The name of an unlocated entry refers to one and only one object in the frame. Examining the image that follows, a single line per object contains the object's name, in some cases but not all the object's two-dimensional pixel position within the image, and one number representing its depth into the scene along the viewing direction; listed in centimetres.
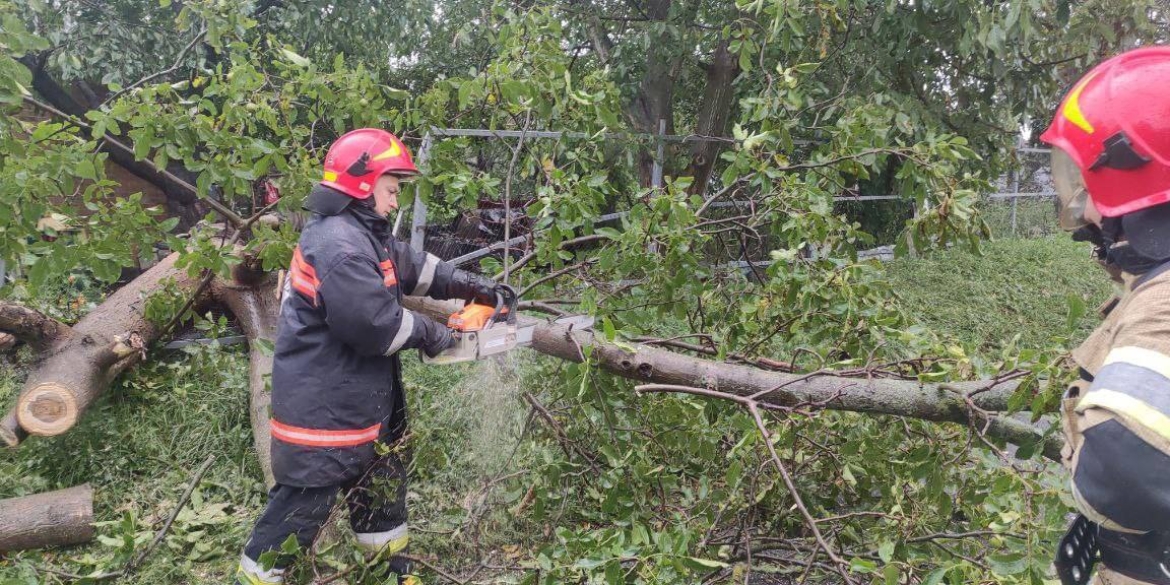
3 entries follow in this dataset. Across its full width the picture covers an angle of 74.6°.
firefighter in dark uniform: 248
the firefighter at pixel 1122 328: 117
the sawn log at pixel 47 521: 303
